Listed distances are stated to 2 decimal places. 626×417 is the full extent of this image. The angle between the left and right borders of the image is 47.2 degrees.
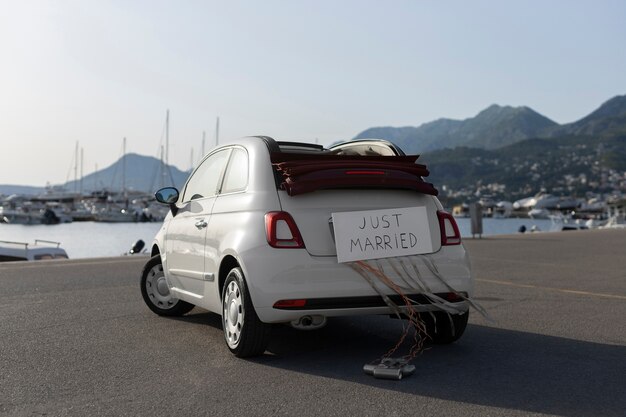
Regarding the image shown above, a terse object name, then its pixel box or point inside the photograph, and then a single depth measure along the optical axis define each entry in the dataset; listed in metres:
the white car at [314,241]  5.20
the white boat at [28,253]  21.86
